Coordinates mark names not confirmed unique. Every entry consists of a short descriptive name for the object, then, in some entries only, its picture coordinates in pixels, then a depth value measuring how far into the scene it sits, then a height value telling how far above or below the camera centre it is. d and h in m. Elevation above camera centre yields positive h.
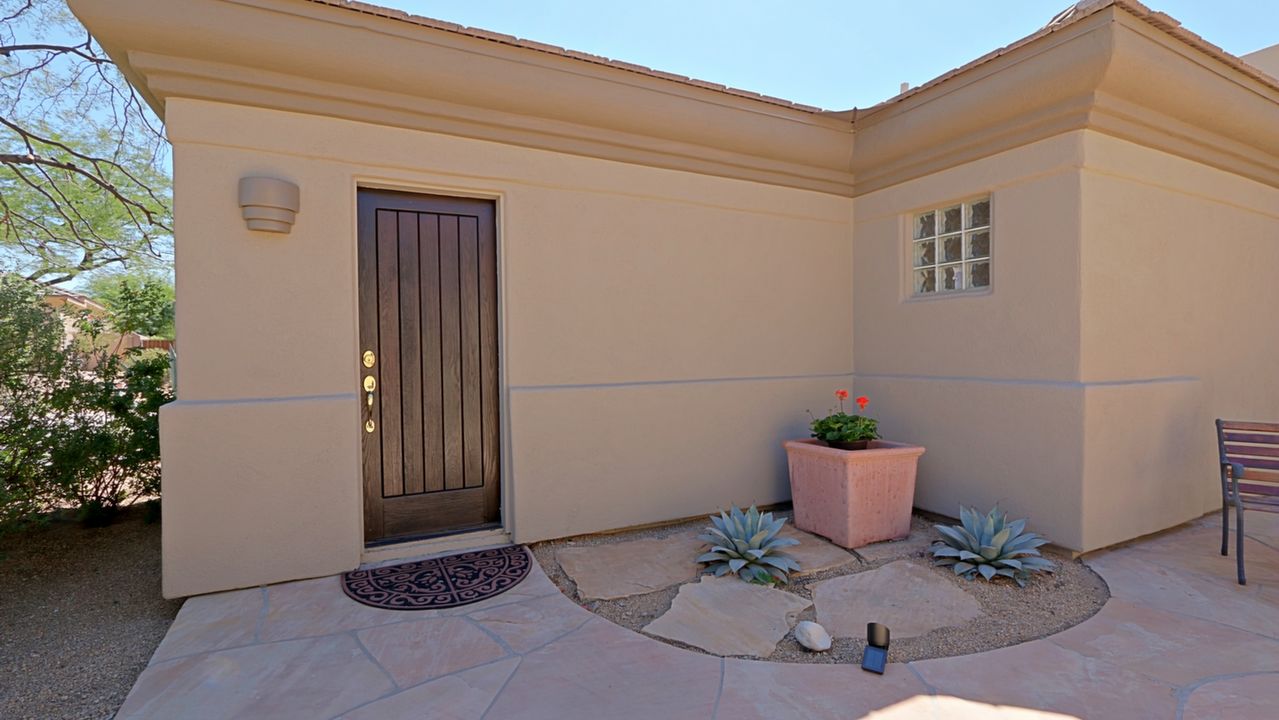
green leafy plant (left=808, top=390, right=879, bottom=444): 4.45 -0.55
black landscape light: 2.67 -1.30
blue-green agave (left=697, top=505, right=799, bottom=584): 3.68 -1.21
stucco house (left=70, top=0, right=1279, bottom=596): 3.57 +0.52
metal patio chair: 3.54 -0.70
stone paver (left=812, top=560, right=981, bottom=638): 3.14 -1.36
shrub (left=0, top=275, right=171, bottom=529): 4.06 -0.43
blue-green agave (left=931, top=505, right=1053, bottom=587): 3.64 -1.20
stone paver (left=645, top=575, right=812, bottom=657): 2.95 -1.36
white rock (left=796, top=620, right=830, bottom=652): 2.86 -1.32
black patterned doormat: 3.43 -1.35
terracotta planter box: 4.20 -0.97
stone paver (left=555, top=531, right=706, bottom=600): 3.62 -1.35
